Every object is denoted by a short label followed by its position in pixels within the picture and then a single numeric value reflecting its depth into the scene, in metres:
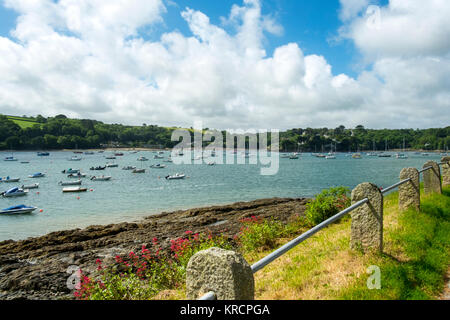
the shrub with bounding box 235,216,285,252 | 10.56
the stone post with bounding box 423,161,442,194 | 9.48
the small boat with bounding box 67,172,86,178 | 60.65
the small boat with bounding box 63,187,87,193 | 41.28
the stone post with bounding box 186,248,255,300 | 2.51
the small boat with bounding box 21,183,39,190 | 45.24
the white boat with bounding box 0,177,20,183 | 56.38
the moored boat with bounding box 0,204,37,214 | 27.34
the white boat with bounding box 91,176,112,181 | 55.41
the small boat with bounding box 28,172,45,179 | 63.03
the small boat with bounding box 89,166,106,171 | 78.09
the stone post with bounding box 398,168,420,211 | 7.29
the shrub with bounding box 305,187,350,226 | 12.64
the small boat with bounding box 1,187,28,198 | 39.59
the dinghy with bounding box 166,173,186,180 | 55.39
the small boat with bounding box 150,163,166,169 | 86.99
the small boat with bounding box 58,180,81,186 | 48.81
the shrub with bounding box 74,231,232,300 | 6.75
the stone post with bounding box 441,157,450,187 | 12.27
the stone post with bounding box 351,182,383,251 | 4.82
